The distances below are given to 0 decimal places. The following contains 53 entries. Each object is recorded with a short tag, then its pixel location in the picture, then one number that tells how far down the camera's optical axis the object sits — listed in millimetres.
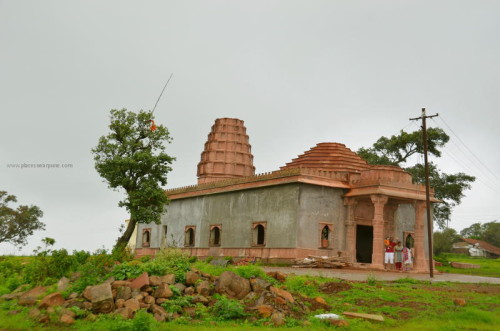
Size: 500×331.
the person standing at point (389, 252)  27219
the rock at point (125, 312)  11431
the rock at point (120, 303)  11986
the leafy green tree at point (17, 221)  49719
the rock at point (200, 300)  12629
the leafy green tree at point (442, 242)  69125
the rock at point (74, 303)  12164
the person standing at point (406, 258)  28094
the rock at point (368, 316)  11953
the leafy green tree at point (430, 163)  46094
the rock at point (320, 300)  13295
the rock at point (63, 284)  13398
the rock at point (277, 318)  11422
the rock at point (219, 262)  21709
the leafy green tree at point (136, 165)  27766
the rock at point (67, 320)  11445
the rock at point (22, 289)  14462
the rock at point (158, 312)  11516
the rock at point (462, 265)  34875
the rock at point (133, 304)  11742
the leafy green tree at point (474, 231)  103394
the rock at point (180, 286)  13085
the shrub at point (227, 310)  11914
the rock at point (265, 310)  11883
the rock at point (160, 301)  12312
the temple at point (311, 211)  26703
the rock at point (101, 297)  12000
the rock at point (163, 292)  12547
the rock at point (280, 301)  12477
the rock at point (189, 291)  13055
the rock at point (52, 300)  12242
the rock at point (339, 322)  11453
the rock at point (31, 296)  13109
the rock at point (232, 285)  13258
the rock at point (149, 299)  12195
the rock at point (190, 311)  12023
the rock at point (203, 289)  13109
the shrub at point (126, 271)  13414
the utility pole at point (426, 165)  25953
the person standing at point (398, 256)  27469
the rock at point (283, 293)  12825
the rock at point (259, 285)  13297
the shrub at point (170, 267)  13594
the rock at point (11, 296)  14000
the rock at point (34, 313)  11888
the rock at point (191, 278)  13430
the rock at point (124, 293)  12398
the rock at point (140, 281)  12750
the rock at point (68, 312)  11738
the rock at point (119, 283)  12797
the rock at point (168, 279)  13172
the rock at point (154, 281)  13000
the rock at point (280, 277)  14930
